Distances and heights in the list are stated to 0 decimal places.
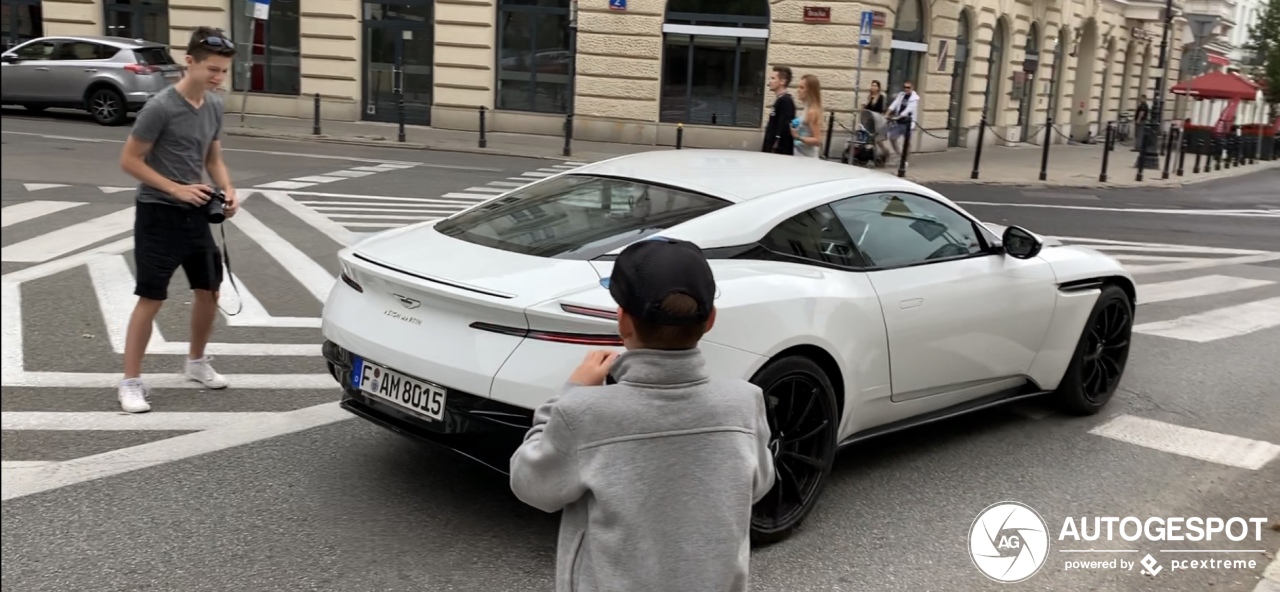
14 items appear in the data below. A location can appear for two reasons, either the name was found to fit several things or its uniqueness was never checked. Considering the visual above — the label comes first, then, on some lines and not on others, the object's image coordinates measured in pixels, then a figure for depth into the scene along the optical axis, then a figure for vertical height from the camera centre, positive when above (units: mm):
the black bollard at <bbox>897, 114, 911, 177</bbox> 20594 -1038
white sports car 3936 -837
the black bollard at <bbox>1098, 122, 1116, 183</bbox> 23062 -957
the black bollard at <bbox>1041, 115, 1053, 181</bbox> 22423 -1087
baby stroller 21344 -952
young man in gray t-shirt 5281 -616
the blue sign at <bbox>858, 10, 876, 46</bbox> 21047 +1121
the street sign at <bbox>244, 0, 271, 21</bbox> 21000 +828
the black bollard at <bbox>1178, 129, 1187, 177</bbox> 25531 -948
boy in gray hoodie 2139 -693
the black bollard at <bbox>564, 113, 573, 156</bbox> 21469 -1088
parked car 21938 -553
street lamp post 25328 -619
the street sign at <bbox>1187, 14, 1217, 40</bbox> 24406 +1813
